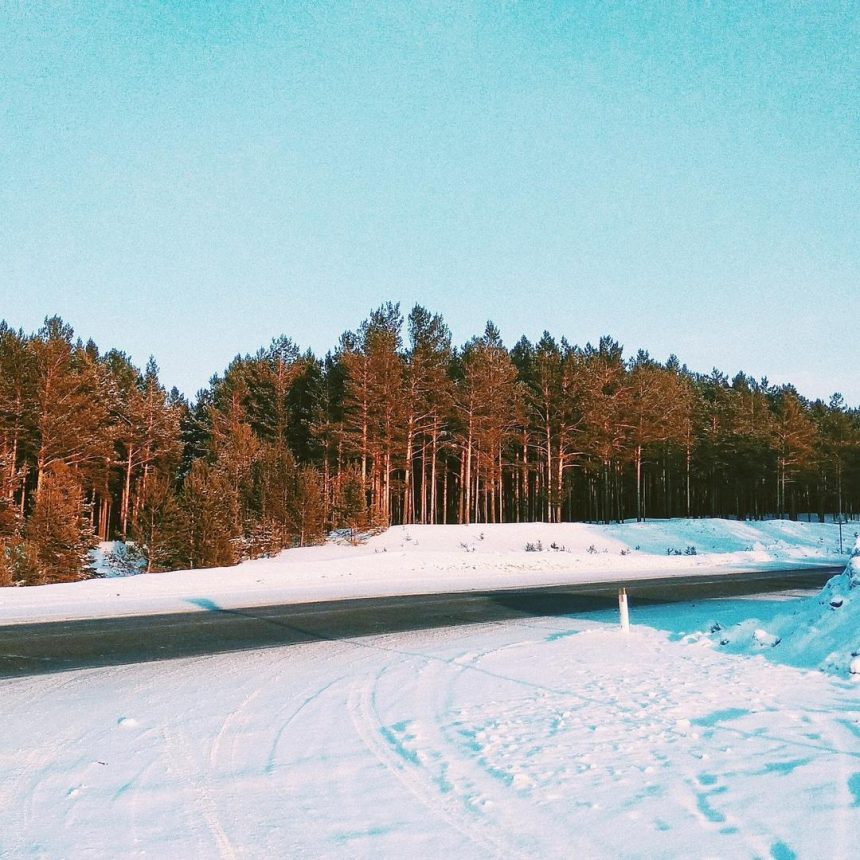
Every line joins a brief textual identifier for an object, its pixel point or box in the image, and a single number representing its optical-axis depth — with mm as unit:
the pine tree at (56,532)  27625
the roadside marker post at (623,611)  11689
